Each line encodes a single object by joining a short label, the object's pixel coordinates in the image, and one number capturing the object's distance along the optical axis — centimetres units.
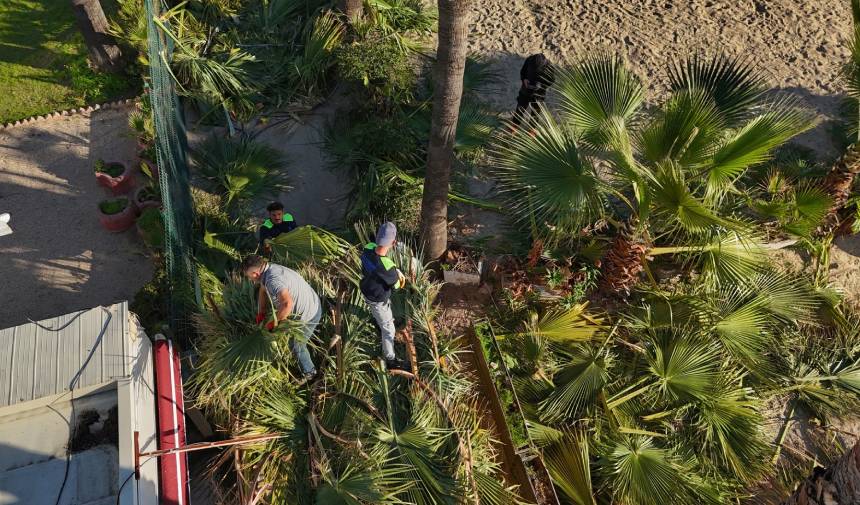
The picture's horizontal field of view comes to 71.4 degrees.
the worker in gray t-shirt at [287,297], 461
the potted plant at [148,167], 711
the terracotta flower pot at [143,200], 721
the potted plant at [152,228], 683
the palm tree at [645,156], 485
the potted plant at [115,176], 743
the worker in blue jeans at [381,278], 471
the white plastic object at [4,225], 522
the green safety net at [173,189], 600
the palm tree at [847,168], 579
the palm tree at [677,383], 500
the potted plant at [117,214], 715
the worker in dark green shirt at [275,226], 596
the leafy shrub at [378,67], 739
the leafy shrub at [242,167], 699
